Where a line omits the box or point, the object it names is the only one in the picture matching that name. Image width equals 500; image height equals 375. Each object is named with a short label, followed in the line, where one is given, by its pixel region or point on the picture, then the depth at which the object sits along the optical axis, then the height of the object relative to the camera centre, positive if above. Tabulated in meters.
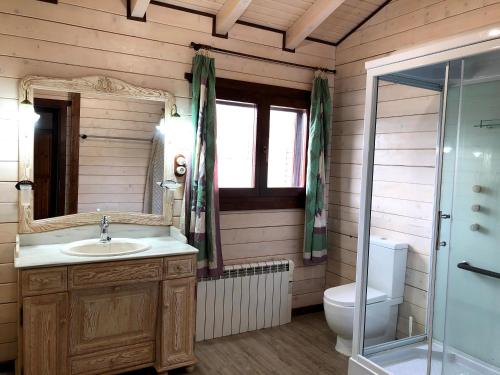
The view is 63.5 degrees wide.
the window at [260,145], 3.32 +0.18
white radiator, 3.12 -1.09
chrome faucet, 2.65 -0.47
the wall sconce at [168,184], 2.96 -0.16
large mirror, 2.56 +0.05
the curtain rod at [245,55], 3.01 +0.89
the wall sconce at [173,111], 2.97 +0.38
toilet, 2.84 -0.94
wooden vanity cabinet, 2.18 -0.93
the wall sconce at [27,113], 2.49 +0.27
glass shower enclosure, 2.47 -0.39
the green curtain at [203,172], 2.97 -0.06
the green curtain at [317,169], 3.52 -0.01
